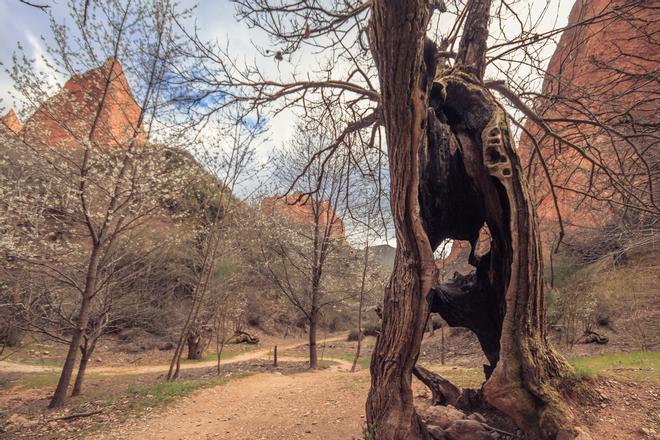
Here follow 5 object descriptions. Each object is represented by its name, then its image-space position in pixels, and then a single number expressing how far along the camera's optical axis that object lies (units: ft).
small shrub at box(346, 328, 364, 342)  76.82
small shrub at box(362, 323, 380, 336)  76.04
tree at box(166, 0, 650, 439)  6.63
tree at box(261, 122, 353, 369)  34.35
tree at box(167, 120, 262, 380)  31.60
